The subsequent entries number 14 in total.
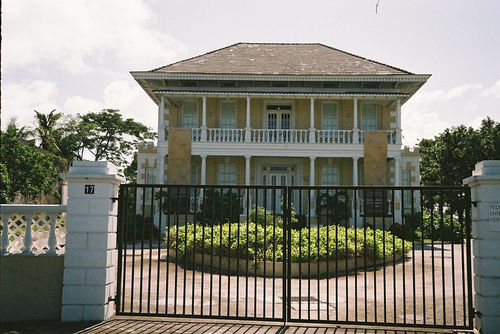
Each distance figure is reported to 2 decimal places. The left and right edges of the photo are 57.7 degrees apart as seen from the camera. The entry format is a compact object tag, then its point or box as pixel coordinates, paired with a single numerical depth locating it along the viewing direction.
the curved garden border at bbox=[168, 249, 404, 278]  10.42
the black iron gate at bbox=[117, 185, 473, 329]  6.10
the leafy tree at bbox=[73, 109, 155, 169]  38.62
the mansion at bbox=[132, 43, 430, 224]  22.41
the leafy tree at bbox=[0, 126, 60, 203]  18.83
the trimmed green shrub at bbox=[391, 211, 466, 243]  18.78
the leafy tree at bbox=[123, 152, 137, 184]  42.62
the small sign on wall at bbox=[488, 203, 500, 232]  5.63
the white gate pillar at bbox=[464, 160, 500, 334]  5.59
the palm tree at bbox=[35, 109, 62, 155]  34.52
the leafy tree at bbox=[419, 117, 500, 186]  30.62
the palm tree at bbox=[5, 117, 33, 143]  28.12
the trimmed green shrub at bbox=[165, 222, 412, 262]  10.87
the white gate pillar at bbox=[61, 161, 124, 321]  6.05
